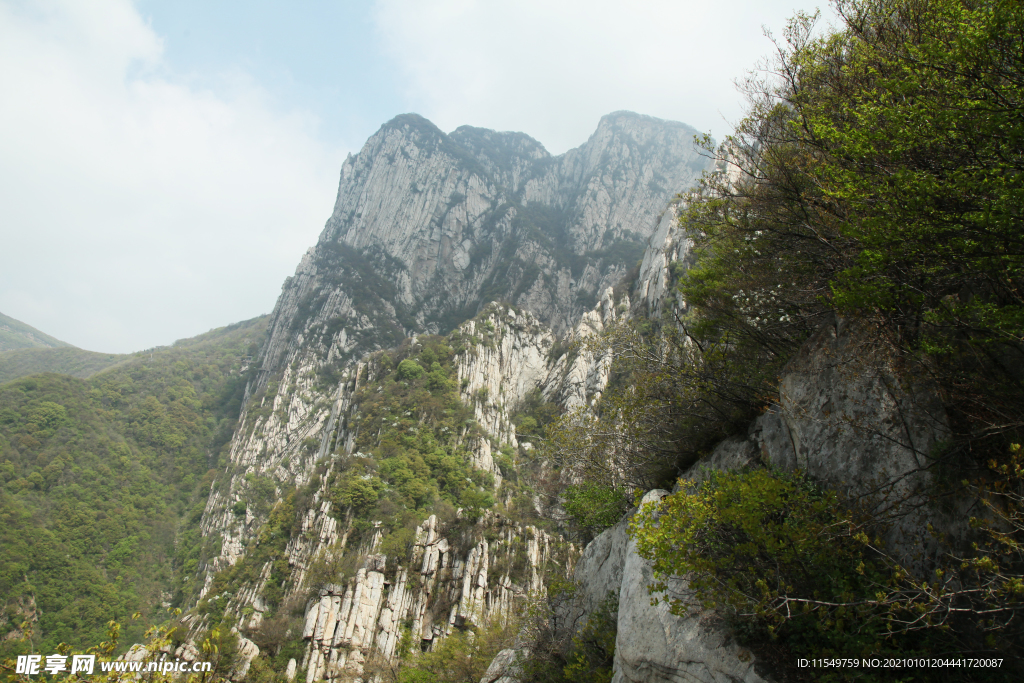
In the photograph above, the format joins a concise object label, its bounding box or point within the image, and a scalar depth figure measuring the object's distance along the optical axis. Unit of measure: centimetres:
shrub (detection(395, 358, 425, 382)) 5737
